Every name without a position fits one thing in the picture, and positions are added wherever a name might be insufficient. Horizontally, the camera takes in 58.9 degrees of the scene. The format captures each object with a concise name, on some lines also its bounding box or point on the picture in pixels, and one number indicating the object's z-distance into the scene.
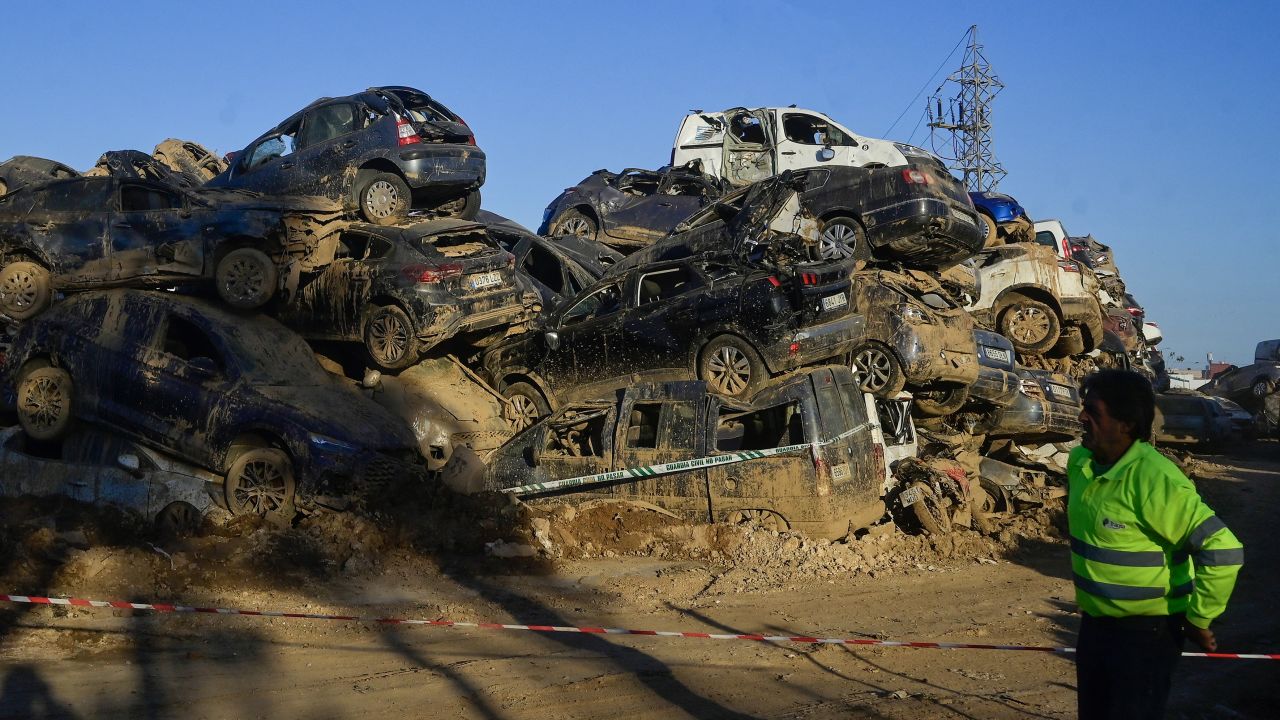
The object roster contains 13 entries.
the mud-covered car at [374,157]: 14.38
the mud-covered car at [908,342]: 11.25
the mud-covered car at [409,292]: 11.74
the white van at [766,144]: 18.73
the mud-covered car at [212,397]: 9.55
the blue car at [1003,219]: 17.50
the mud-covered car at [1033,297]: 15.25
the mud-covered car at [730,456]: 9.29
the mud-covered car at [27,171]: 18.42
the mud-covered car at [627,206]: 18.48
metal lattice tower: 34.25
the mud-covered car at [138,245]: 12.06
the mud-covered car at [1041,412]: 12.78
